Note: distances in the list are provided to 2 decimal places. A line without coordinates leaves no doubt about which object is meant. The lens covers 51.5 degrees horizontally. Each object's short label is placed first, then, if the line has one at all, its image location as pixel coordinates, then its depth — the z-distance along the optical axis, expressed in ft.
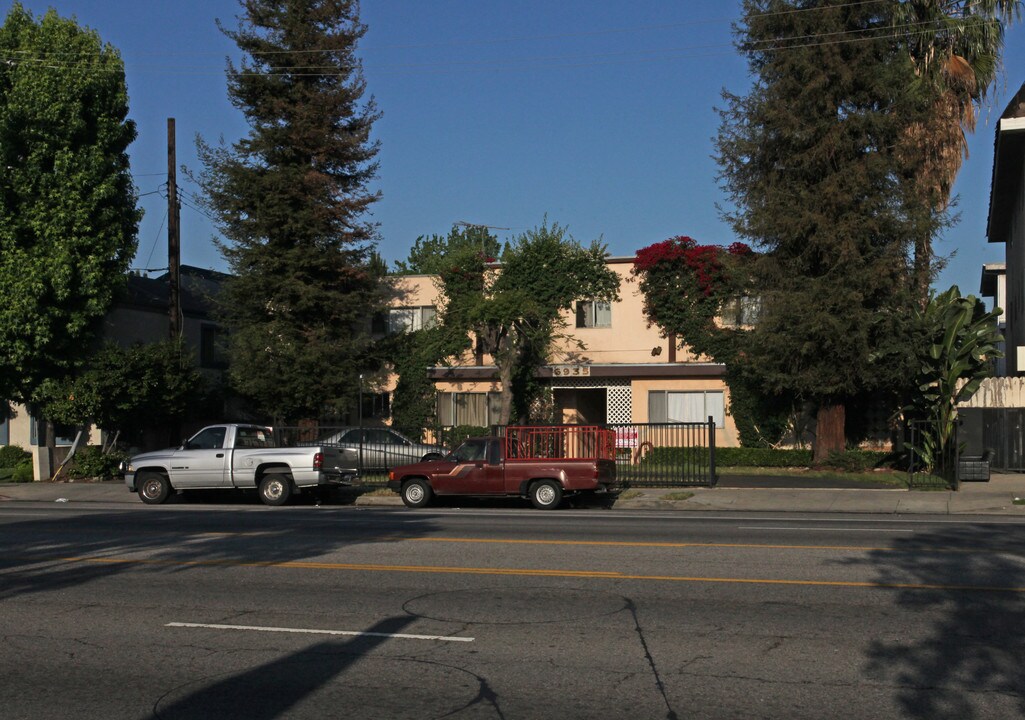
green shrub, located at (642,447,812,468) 104.47
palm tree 99.50
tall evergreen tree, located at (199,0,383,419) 109.09
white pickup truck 79.87
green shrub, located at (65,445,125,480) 105.29
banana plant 85.25
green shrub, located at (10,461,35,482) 107.76
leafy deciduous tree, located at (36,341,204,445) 99.66
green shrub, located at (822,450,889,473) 95.50
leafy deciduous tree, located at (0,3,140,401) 98.53
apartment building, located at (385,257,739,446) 115.65
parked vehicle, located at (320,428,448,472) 91.61
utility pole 107.86
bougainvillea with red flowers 115.44
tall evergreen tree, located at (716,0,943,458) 94.79
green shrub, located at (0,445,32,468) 116.98
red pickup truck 73.72
